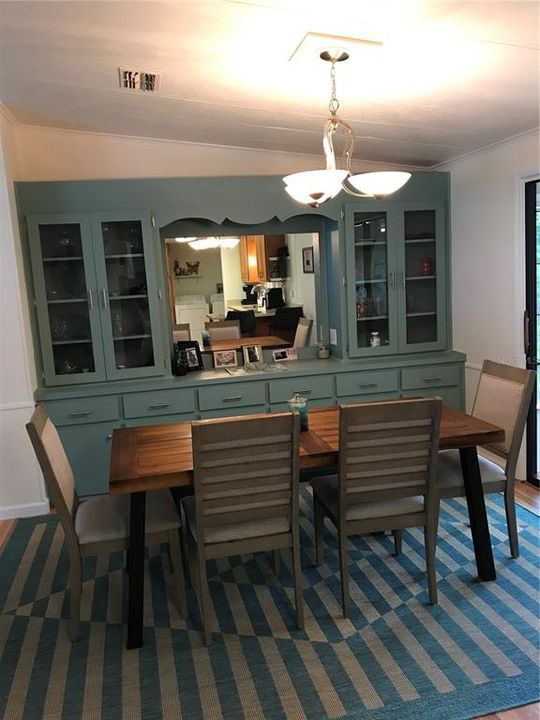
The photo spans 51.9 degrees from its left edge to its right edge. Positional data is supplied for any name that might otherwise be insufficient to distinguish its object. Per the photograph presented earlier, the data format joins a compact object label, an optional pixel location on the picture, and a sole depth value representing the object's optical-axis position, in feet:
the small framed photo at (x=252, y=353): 14.48
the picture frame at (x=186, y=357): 13.76
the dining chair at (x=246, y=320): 14.40
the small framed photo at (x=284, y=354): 14.75
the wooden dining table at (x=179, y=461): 7.53
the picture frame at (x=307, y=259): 14.71
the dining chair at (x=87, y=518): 7.54
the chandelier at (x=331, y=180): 7.20
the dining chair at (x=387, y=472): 7.47
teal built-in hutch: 12.42
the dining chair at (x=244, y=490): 7.04
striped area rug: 6.55
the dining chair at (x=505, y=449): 9.06
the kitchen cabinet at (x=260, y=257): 14.20
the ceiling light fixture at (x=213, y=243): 13.93
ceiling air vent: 8.84
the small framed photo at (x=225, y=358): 14.37
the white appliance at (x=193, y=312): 14.07
